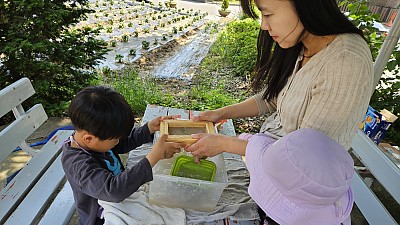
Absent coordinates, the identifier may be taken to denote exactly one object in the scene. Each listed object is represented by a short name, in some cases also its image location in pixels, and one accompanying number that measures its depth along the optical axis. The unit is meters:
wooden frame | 1.43
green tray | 1.42
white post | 2.11
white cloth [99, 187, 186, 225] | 1.25
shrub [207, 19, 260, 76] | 5.03
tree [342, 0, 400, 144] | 2.75
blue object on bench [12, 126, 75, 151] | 2.22
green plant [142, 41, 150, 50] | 6.34
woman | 1.01
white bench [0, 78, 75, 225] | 1.50
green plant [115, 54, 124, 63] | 5.41
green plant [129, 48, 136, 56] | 5.86
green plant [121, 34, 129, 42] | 6.70
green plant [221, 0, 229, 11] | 11.05
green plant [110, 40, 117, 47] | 6.28
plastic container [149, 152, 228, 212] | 1.32
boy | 1.22
